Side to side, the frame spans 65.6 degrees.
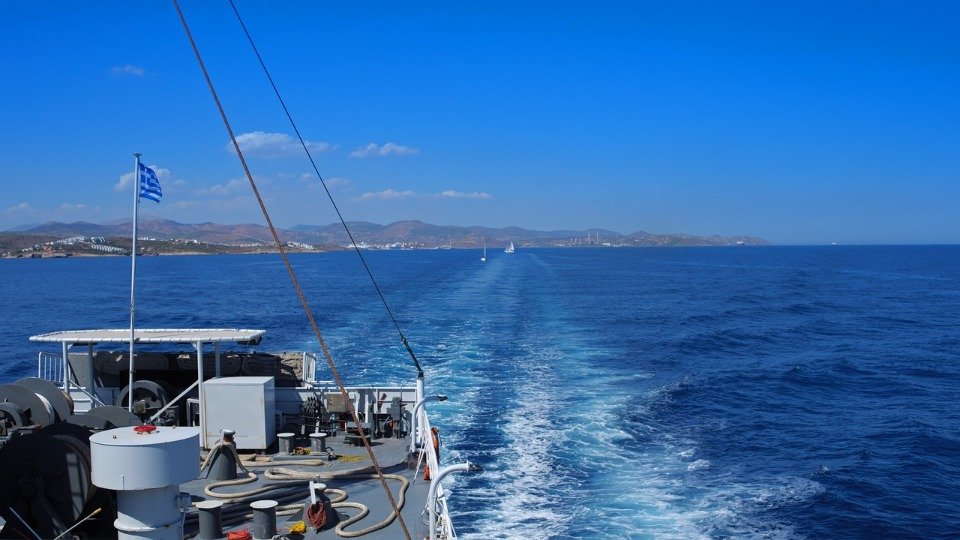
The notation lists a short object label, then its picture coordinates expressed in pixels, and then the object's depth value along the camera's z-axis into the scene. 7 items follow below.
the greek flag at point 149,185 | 16.45
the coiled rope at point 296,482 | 10.71
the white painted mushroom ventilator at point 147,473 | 7.62
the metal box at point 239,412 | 14.51
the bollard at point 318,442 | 14.55
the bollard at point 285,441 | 14.56
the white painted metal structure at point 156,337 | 16.20
